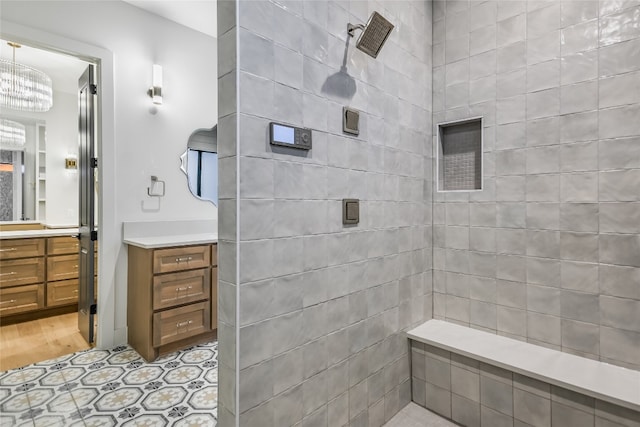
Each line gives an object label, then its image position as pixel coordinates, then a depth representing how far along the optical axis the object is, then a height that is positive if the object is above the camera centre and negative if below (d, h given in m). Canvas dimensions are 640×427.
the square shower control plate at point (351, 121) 1.50 +0.44
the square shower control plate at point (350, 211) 1.51 +0.01
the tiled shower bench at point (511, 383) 1.40 -0.83
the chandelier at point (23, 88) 2.91 +1.16
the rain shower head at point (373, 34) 1.41 +0.80
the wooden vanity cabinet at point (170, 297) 2.40 -0.67
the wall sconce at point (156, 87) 2.84 +1.11
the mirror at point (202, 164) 3.17 +0.49
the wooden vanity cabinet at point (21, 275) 3.16 -0.64
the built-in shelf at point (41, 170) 4.01 +0.52
